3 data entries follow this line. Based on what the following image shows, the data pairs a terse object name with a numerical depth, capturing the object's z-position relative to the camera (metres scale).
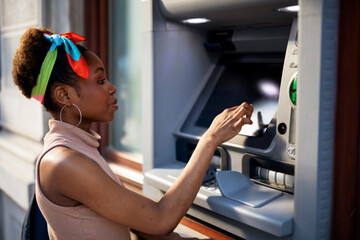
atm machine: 1.29
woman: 1.16
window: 2.52
